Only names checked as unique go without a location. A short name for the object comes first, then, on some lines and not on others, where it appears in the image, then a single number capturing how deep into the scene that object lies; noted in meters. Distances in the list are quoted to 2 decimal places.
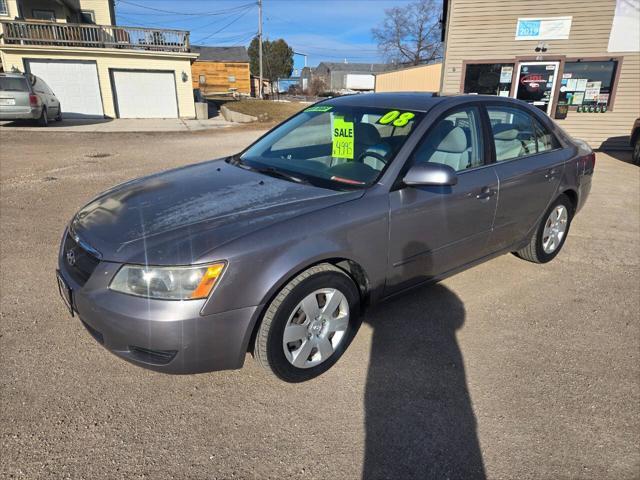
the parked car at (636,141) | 11.41
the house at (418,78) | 27.36
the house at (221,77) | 47.06
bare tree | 56.66
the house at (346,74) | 70.31
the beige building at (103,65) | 19.44
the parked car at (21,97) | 14.67
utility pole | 44.42
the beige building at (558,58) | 12.89
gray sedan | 2.30
